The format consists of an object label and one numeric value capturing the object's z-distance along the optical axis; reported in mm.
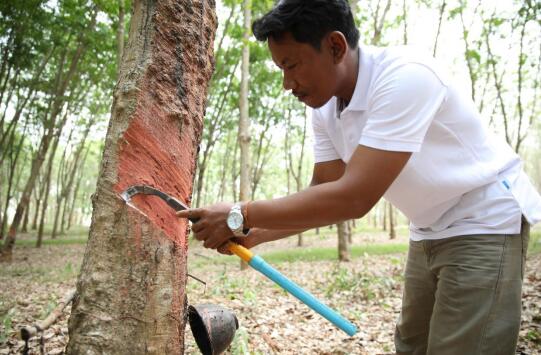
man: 1327
